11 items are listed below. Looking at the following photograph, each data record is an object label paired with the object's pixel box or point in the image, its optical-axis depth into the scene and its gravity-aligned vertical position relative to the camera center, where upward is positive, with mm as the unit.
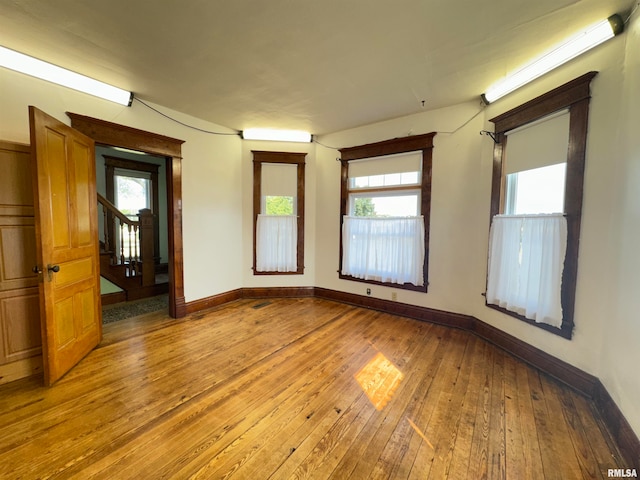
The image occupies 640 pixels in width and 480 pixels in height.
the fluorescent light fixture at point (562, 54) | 1880 +1483
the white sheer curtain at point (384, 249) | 3543 -336
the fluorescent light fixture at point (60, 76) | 2207 +1397
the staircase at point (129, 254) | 4137 -556
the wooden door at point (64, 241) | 2025 -183
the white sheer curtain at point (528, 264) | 2217 -344
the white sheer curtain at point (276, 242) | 4359 -309
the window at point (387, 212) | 3498 +213
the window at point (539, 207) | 2121 +209
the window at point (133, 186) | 5266 +783
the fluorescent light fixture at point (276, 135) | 4133 +1469
